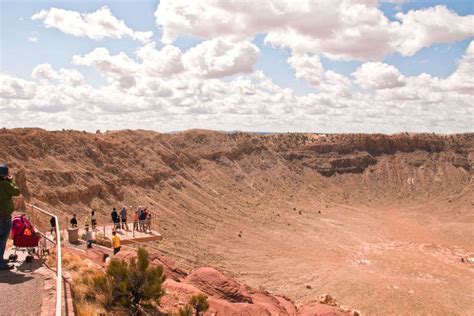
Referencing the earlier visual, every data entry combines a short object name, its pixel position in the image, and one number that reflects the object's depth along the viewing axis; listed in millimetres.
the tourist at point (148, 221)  24230
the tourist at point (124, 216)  23330
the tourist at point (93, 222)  22184
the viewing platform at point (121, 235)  19578
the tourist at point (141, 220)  23859
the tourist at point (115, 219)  22797
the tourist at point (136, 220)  24172
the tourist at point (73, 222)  20034
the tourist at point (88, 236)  18141
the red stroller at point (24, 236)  9273
